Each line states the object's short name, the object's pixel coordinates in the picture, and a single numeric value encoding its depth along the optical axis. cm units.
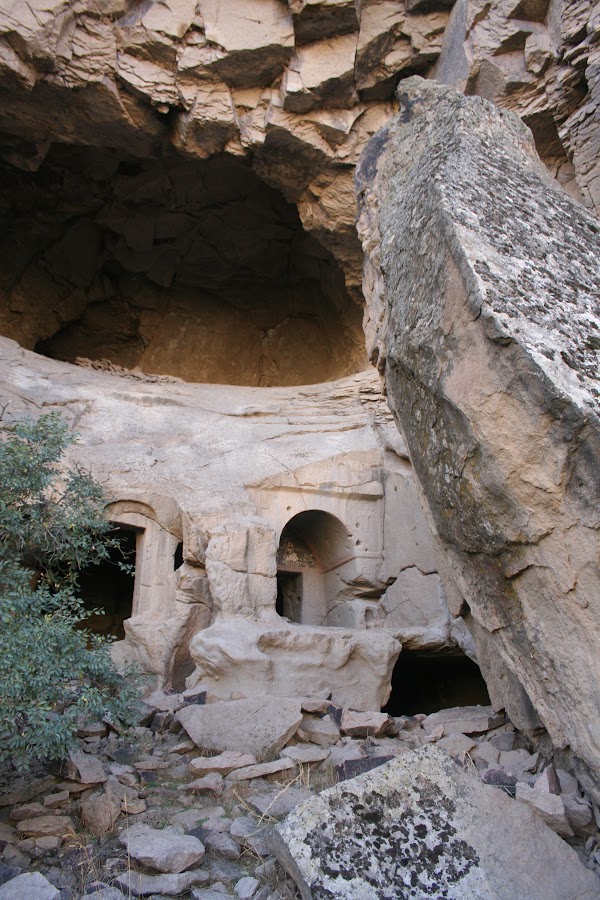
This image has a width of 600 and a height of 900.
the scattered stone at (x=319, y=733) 518
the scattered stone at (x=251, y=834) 358
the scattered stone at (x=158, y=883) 315
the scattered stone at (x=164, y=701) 582
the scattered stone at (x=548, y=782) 361
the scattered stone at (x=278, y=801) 395
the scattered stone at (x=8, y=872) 315
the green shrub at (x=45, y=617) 377
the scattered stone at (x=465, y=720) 520
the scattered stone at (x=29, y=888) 295
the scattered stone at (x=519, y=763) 418
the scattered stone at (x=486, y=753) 460
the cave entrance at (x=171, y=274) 1341
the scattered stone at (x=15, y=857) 343
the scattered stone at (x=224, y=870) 334
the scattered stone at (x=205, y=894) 313
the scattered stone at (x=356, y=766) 407
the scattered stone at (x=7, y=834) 362
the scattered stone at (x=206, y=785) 429
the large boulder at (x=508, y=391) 313
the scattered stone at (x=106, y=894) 305
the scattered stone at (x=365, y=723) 536
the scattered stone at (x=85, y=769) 420
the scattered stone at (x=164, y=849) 332
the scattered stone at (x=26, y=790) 397
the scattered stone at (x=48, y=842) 359
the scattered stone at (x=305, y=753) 471
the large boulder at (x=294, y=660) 616
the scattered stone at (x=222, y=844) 353
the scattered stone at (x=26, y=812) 383
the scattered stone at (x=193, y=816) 390
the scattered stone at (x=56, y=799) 398
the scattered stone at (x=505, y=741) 471
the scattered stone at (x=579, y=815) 341
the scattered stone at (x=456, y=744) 476
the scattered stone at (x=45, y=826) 369
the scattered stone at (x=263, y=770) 441
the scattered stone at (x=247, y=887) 314
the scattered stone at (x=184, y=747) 500
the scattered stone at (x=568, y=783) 366
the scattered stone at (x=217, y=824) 380
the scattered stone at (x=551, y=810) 333
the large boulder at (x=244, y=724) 489
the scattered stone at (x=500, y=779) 378
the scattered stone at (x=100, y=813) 374
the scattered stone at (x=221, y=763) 451
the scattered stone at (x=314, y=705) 563
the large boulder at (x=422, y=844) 282
